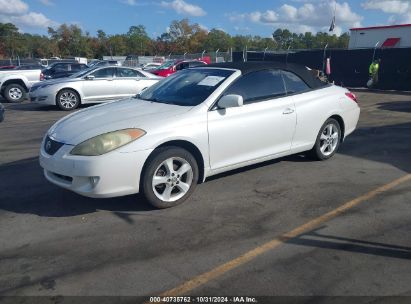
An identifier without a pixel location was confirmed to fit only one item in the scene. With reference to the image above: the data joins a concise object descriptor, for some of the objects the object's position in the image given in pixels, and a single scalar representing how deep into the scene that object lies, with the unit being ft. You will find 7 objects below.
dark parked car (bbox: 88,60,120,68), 88.59
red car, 74.49
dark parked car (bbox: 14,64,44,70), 57.14
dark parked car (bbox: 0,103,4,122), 29.56
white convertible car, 13.55
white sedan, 43.65
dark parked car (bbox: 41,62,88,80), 66.23
